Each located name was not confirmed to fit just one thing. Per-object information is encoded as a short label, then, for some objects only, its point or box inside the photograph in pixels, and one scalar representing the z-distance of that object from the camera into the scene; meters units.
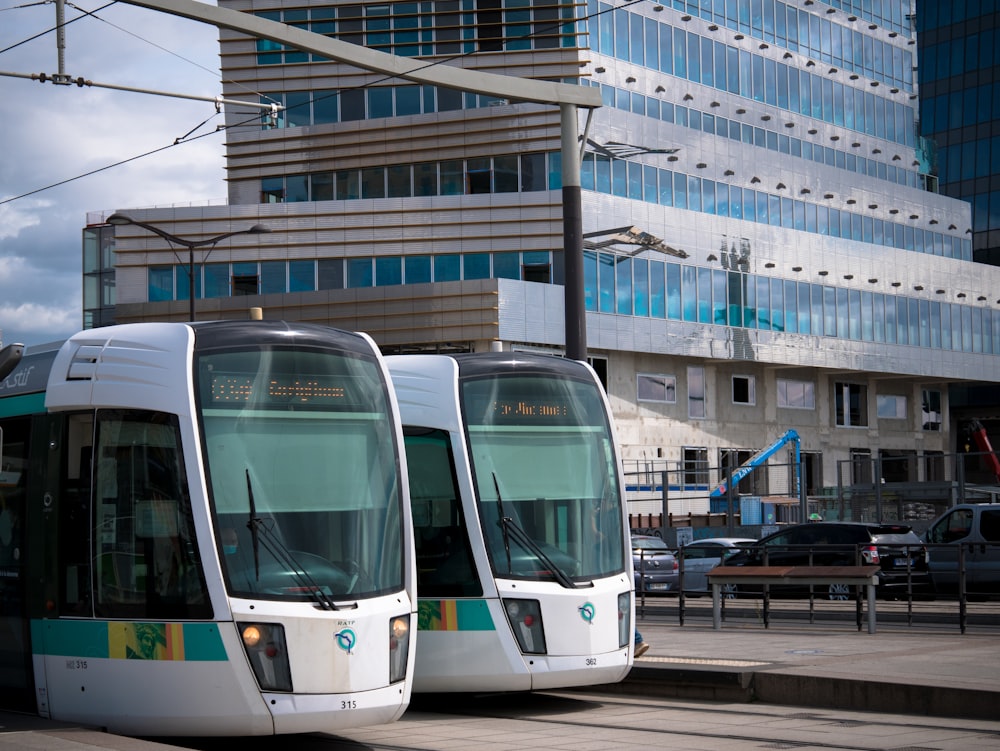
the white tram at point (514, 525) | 11.89
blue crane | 51.28
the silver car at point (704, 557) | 28.30
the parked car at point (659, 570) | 28.59
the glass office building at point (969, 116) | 85.06
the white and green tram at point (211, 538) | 9.55
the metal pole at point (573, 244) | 16.27
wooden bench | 17.00
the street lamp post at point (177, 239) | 33.25
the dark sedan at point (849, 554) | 23.56
